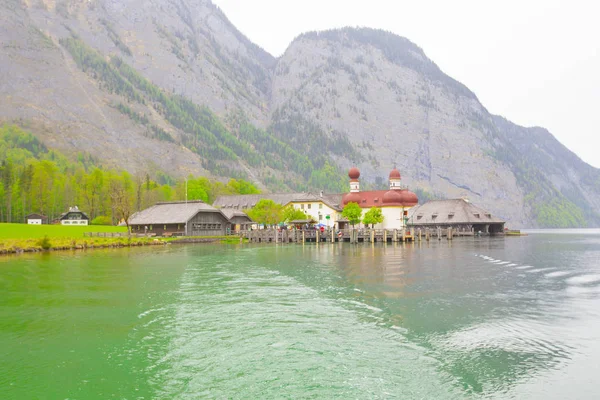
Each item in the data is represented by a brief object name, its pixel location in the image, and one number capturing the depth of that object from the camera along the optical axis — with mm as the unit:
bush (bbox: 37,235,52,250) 63812
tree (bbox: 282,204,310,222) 116250
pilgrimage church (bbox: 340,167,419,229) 126312
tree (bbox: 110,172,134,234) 97106
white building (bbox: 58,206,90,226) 127112
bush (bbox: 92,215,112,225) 127312
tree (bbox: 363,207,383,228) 116688
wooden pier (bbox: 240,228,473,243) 98562
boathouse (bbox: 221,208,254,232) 118812
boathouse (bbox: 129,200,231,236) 101688
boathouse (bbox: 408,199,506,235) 131000
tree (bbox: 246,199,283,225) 121000
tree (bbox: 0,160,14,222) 116062
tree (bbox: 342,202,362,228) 117375
